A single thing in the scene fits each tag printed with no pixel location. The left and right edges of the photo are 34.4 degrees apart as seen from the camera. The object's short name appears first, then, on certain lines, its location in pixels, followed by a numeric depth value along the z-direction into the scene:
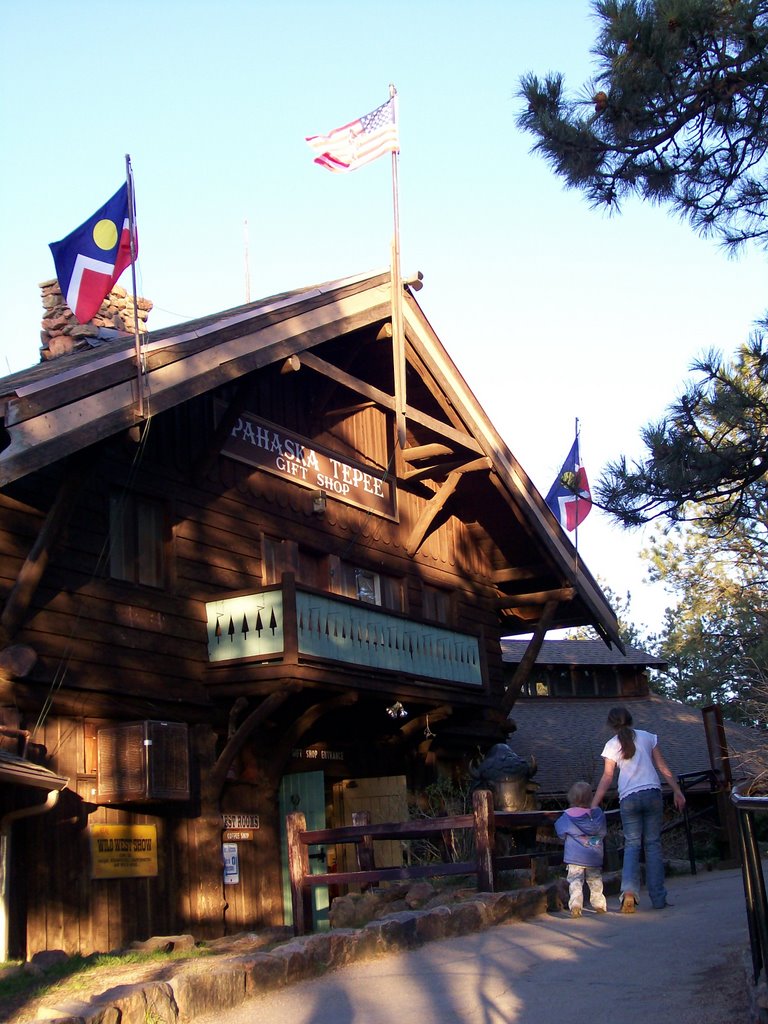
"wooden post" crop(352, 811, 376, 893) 12.90
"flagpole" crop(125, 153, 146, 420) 12.71
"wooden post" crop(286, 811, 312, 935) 12.10
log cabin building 13.16
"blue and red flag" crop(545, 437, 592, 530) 22.91
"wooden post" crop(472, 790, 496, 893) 12.23
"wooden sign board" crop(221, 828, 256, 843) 16.02
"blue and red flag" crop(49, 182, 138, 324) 12.73
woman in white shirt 10.51
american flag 18.52
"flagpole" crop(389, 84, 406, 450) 19.36
